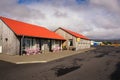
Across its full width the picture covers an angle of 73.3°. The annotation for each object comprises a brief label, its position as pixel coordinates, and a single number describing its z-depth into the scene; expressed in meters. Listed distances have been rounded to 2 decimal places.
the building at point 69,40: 19.14
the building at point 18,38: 10.87
